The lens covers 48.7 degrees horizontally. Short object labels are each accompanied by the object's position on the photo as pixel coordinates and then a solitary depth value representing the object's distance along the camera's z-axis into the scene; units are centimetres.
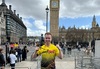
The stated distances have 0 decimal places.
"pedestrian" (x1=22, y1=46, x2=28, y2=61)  1114
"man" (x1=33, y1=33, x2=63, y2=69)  239
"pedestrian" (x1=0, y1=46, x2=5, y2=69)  522
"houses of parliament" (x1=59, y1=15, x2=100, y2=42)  5433
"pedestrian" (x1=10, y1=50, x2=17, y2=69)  637
